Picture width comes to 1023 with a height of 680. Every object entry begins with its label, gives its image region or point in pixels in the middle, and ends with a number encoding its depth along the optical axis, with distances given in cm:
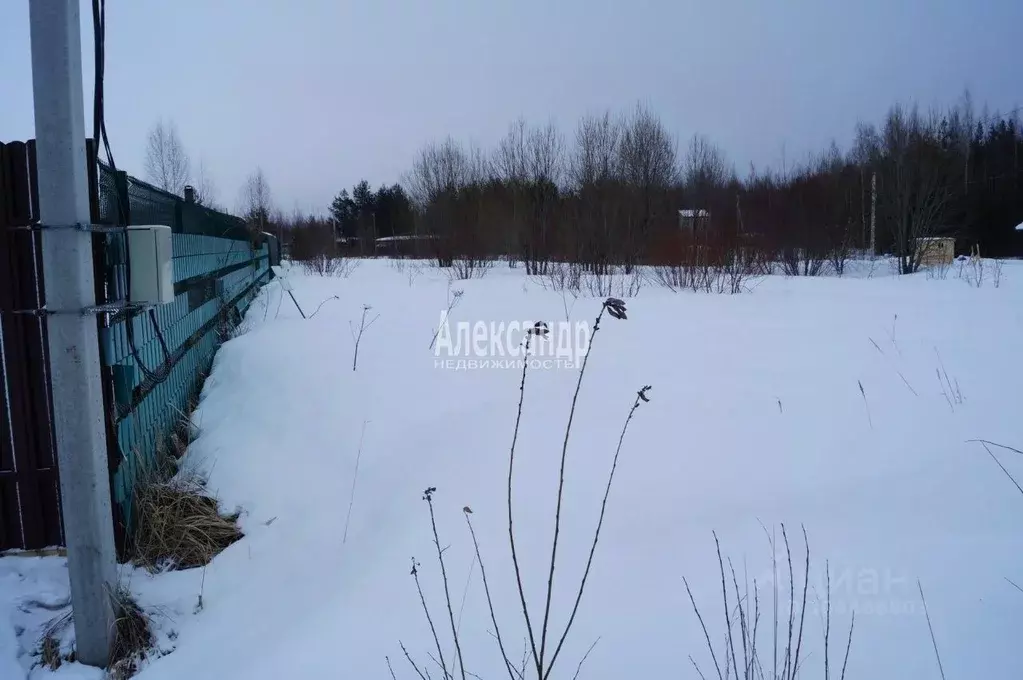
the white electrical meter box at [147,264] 196
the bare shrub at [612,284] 874
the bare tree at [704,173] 1853
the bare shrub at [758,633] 174
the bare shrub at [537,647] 183
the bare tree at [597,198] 1280
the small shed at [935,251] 1670
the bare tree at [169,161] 2495
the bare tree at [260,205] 2289
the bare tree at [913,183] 1694
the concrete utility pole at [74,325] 171
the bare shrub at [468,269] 1490
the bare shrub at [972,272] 980
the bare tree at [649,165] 1693
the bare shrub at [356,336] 420
